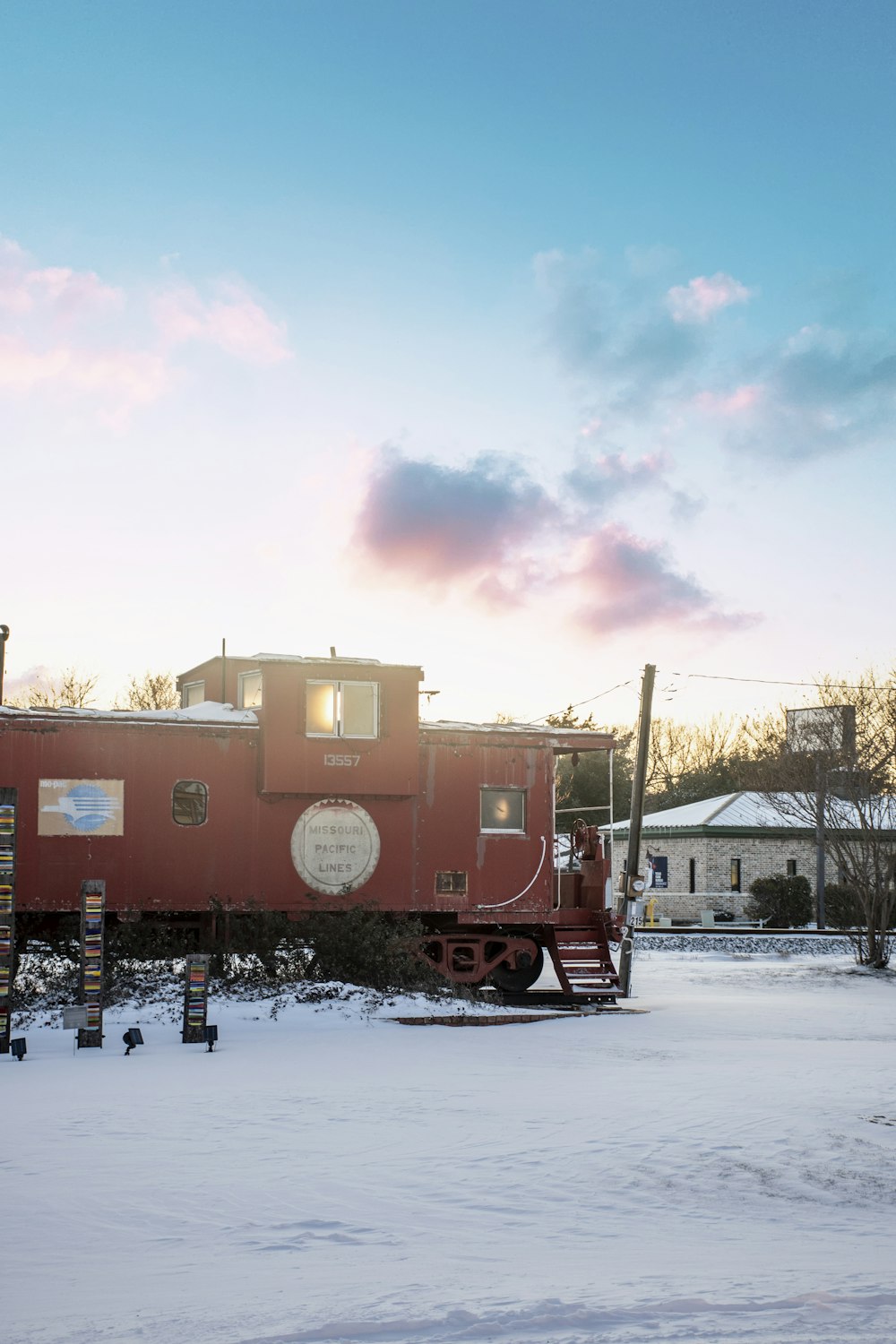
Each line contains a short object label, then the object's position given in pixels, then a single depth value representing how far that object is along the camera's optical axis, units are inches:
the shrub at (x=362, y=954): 727.7
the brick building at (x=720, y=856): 1991.9
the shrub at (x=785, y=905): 1873.8
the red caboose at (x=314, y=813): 729.0
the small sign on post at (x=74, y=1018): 540.7
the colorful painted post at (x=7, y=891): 538.0
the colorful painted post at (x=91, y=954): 555.5
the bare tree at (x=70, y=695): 2072.6
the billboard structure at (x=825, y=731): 1414.9
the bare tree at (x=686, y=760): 3164.4
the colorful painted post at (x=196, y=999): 566.3
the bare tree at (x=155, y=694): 2236.7
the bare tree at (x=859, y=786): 1316.4
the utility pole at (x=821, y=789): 1342.3
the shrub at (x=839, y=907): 1860.2
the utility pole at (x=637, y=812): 1018.7
